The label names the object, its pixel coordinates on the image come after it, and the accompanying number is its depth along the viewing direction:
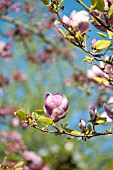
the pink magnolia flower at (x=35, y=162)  4.69
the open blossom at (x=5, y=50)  4.38
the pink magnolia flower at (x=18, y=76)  8.71
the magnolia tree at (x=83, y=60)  1.12
